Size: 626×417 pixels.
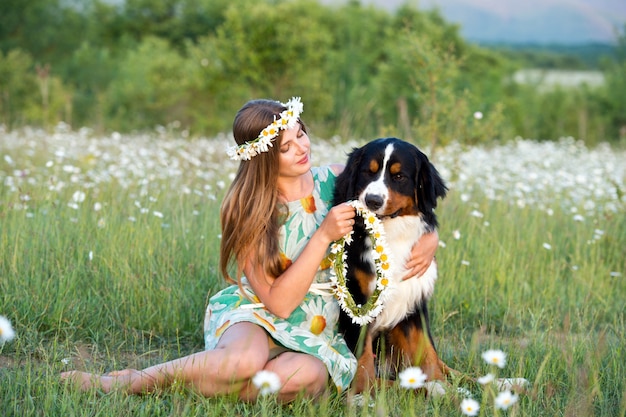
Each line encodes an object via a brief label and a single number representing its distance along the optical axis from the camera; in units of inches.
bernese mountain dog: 122.1
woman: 112.7
